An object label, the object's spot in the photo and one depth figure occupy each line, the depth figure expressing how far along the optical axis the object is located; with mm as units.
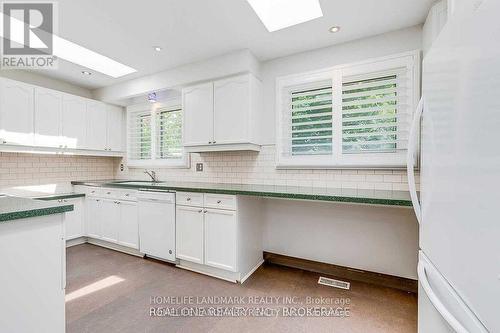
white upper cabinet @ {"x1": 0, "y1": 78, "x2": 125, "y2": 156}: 2680
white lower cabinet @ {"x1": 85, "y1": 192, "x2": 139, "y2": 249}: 2912
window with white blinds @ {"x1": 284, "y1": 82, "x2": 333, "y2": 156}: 2451
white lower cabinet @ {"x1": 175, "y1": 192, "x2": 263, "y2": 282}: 2248
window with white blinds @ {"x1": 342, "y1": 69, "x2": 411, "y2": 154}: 2123
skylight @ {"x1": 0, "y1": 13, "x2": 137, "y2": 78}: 2350
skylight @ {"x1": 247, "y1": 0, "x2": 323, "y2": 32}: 1900
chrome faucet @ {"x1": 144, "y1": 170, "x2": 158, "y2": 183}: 3572
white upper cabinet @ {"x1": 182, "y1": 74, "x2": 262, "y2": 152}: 2570
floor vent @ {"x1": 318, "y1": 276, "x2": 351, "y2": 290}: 2199
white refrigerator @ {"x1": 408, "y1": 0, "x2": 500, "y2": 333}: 570
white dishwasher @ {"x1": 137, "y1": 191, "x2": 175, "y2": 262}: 2588
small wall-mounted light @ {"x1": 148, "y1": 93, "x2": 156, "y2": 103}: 3410
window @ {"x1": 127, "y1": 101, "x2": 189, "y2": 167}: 3475
